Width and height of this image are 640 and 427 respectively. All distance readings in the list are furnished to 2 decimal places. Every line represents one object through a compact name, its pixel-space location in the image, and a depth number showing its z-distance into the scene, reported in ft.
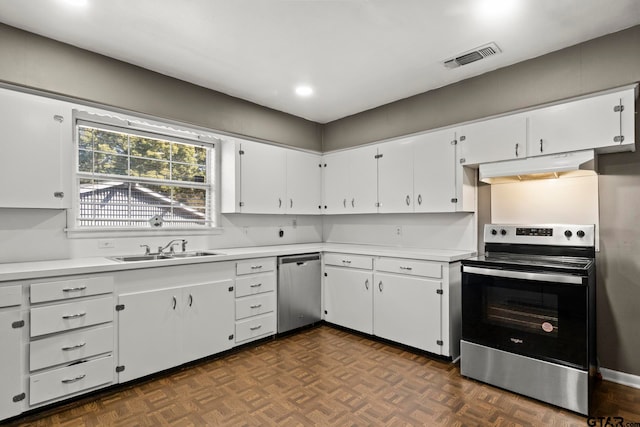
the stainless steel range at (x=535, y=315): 7.50
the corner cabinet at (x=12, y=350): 6.89
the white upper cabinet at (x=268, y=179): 12.57
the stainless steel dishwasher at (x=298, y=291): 12.10
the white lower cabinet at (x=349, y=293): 11.98
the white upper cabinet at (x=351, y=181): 13.65
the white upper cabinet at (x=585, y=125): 8.11
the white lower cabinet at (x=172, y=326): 8.53
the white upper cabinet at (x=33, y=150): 7.95
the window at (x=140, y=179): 9.92
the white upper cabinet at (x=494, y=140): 9.68
